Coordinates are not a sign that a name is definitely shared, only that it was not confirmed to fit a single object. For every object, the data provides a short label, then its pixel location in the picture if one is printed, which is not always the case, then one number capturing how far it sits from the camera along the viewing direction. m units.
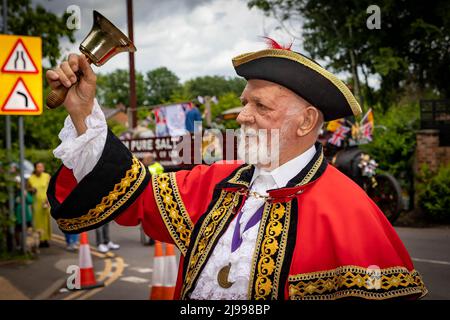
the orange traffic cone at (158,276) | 6.08
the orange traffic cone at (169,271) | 6.16
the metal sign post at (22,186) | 8.29
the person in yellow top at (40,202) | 10.34
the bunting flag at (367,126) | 9.50
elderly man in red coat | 1.96
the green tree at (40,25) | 10.70
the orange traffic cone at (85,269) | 6.88
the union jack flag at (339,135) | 9.31
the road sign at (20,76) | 6.41
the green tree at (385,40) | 12.05
